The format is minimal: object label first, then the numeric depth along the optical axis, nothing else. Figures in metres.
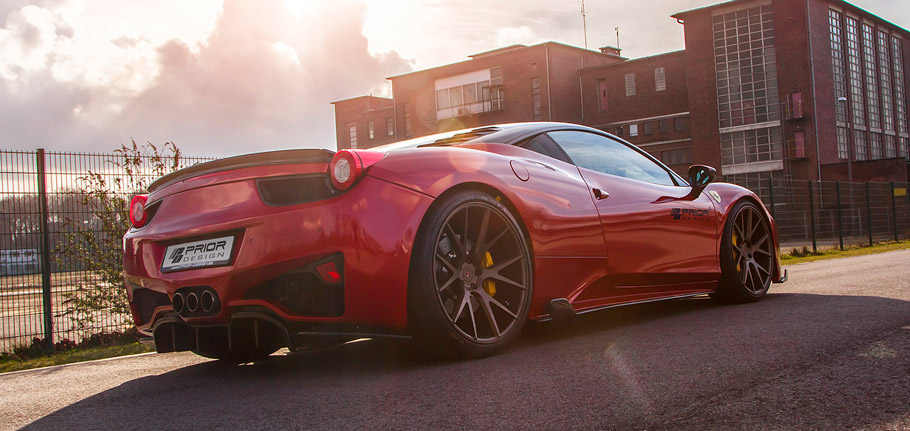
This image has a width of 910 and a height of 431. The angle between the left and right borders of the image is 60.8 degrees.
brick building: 44.81
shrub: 7.26
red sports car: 3.43
